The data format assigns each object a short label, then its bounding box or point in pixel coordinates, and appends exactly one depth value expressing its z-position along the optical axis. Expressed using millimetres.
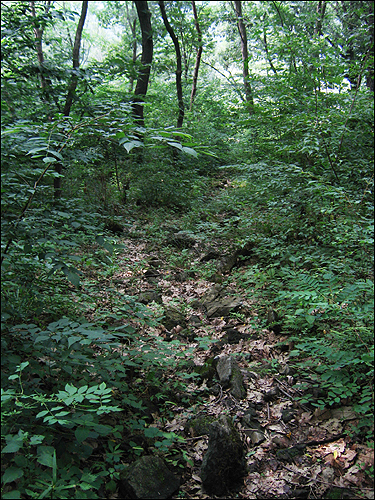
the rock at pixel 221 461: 2115
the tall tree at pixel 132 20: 19747
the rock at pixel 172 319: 4111
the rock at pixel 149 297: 4543
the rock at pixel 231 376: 2986
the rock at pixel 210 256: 5982
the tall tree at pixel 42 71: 2963
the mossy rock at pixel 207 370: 3246
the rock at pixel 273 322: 3717
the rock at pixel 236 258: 5562
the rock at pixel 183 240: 6648
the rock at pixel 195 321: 4207
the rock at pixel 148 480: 1940
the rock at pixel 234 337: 3812
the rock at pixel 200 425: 2582
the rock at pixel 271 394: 2916
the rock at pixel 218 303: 4402
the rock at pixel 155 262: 5840
